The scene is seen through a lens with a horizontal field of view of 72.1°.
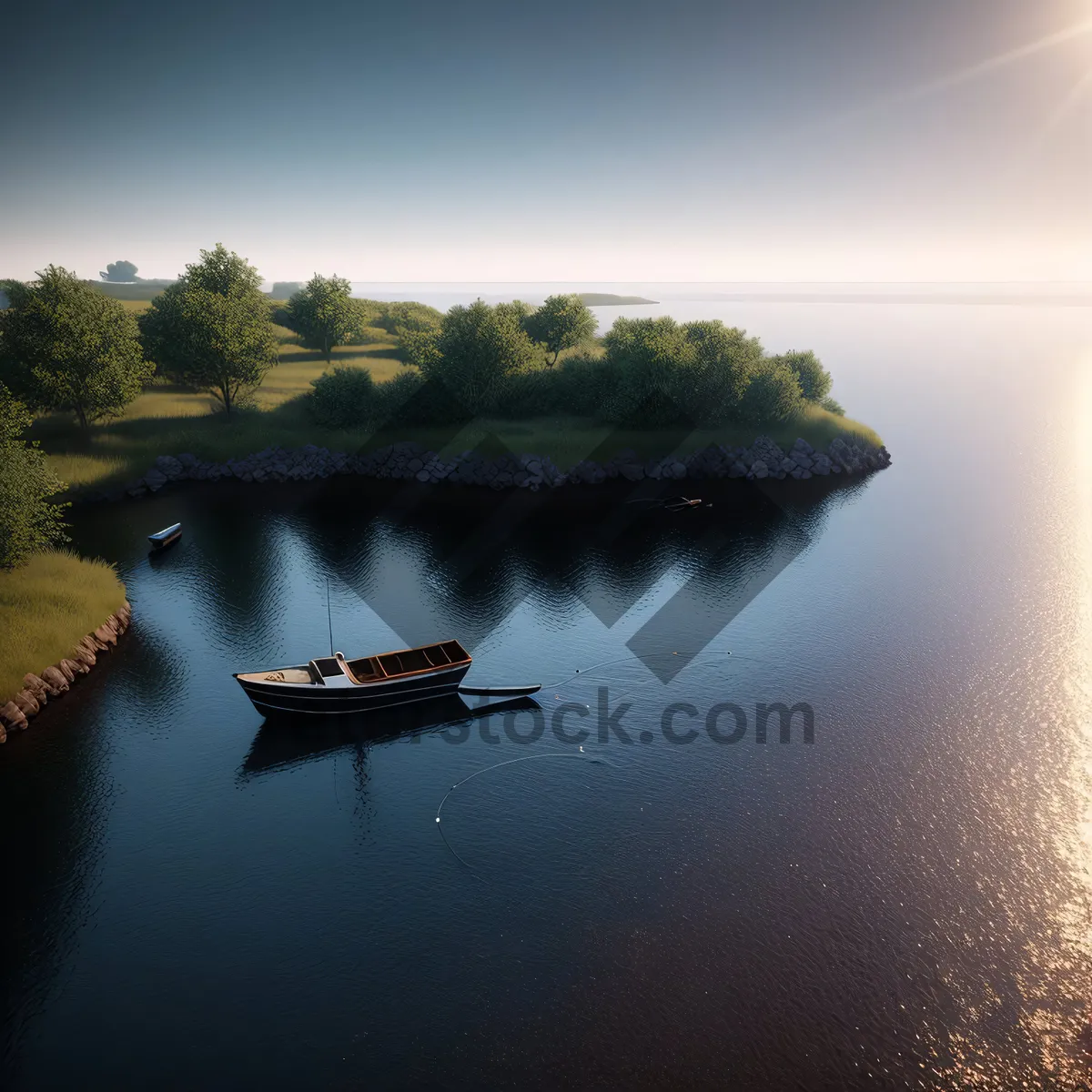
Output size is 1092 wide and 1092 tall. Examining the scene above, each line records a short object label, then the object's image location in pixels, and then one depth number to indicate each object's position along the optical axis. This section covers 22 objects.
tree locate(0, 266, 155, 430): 85.25
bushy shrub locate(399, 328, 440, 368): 104.12
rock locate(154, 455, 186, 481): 90.12
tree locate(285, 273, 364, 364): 132.38
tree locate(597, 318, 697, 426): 101.31
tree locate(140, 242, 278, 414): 97.62
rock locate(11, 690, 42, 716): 43.50
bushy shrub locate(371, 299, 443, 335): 155.88
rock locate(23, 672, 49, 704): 44.78
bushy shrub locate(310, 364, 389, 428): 101.19
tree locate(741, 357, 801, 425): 102.88
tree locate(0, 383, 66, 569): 51.66
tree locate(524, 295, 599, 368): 133.25
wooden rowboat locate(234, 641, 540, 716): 43.12
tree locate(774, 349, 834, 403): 119.88
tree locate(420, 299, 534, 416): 102.81
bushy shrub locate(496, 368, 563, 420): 105.12
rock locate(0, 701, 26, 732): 42.22
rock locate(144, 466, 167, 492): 87.52
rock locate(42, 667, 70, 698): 46.22
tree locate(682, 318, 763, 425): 101.88
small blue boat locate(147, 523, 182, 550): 70.44
